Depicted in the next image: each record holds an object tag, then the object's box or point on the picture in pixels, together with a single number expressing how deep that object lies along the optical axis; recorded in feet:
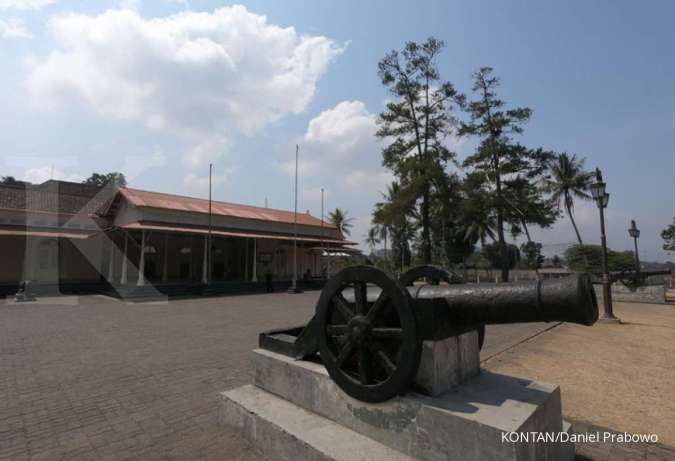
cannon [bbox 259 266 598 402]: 6.83
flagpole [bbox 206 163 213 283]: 61.92
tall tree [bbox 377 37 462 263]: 71.77
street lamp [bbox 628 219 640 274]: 80.64
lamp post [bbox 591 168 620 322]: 32.95
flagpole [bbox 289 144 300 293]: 65.97
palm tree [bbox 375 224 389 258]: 134.57
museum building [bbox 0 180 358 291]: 62.54
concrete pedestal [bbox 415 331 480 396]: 7.72
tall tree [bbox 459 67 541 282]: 73.72
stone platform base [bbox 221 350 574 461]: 6.66
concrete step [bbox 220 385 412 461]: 7.73
